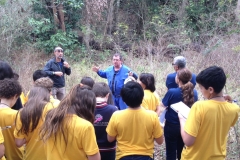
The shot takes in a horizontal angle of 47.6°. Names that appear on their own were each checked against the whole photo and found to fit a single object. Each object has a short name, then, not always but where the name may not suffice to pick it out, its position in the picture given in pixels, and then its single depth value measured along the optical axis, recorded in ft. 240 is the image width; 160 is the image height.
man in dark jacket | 22.80
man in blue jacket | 19.17
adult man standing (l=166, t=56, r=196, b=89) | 15.01
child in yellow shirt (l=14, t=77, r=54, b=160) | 9.27
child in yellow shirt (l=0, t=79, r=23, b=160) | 9.39
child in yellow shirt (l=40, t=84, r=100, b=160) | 7.68
